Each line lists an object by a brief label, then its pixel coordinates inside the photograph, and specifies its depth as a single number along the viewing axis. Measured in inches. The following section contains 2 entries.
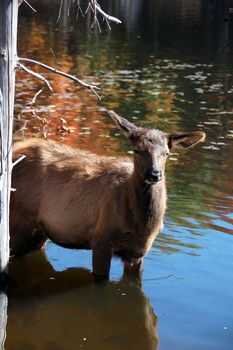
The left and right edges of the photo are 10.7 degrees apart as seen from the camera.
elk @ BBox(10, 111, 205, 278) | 464.9
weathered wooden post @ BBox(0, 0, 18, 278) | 424.4
